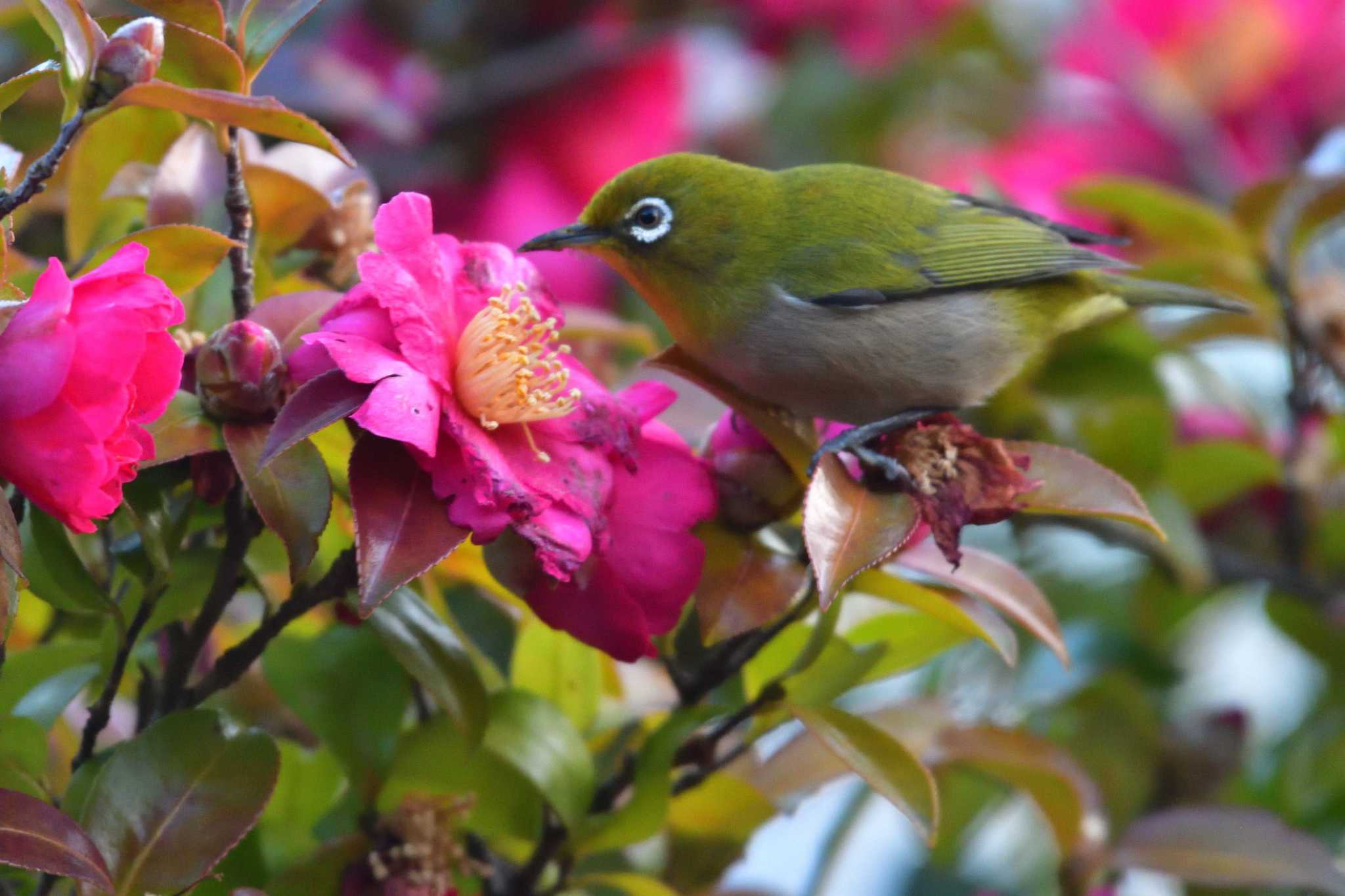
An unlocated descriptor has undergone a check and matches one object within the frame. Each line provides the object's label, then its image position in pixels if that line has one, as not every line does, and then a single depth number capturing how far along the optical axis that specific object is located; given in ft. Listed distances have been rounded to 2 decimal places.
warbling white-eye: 8.44
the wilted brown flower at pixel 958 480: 8.19
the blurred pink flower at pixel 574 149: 11.76
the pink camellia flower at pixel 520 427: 8.08
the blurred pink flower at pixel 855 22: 13.87
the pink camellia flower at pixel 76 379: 8.01
